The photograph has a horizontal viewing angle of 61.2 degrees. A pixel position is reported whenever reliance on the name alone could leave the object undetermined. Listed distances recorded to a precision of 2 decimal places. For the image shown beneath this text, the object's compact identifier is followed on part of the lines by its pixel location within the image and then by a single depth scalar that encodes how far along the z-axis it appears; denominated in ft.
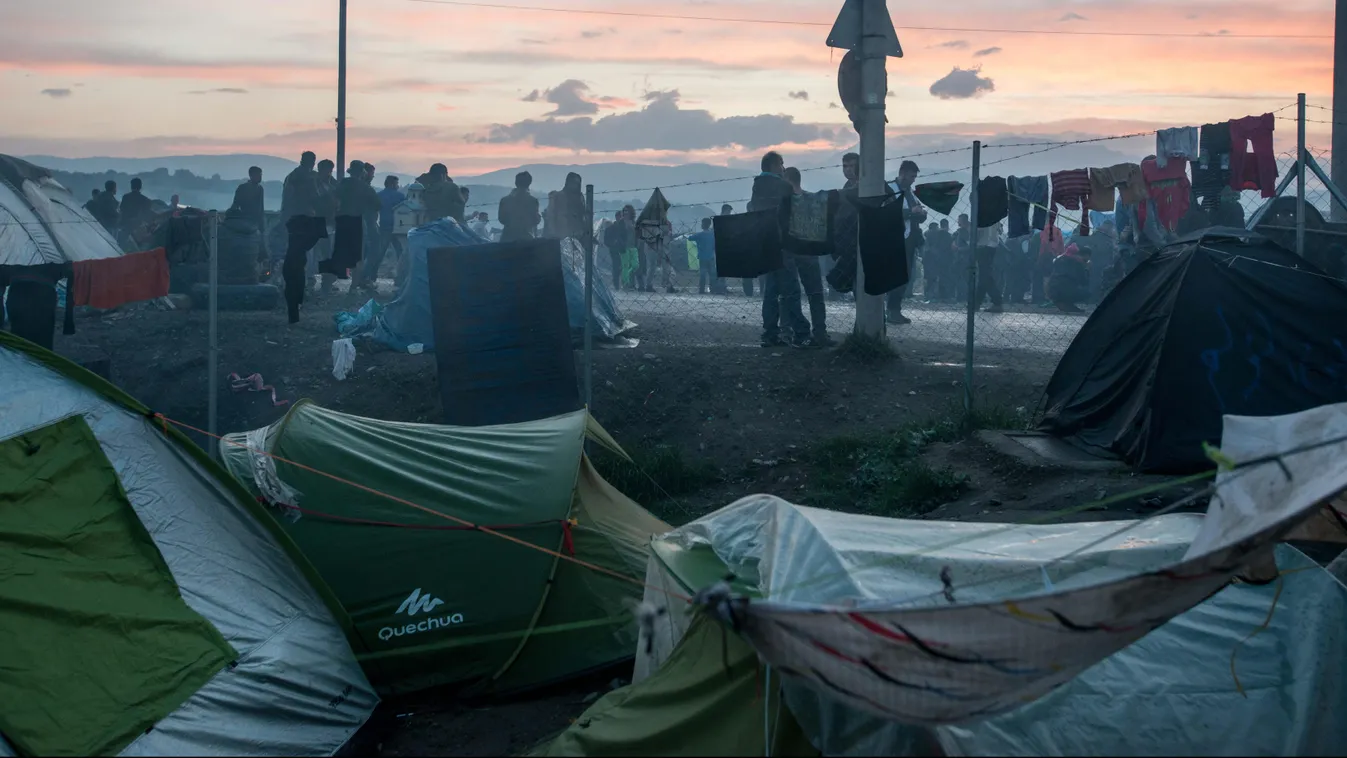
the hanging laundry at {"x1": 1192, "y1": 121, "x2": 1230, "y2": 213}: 31.96
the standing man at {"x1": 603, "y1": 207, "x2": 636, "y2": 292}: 68.54
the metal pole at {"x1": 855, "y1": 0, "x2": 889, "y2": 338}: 34.53
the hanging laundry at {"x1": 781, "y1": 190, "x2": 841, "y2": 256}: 33.86
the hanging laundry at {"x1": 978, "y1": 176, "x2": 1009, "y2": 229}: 31.68
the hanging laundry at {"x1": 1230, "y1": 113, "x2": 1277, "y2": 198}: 31.42
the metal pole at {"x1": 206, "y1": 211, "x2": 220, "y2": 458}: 29.32
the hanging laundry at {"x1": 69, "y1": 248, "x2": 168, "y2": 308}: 34.91
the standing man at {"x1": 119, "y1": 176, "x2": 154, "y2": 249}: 61.46
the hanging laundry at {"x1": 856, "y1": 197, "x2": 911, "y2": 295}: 32.73
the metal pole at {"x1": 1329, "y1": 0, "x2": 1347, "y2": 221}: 34.06
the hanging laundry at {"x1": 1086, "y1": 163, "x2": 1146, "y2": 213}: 33.71
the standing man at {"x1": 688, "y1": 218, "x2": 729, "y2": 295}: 70.69
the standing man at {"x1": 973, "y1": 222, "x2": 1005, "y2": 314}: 54.75
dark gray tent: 24.81
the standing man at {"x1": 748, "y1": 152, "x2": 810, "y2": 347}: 37.06
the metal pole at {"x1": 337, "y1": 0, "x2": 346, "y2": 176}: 63.26
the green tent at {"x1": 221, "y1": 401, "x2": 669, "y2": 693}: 19.98
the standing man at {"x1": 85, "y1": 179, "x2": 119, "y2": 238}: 61.21
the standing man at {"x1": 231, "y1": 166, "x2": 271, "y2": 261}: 51.21
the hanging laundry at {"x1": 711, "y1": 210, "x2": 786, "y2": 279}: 34.01
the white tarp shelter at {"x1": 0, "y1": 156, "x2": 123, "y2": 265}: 38.29
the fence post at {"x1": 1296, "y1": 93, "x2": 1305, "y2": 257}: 26.53
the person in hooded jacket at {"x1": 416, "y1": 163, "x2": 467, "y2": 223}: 53.01
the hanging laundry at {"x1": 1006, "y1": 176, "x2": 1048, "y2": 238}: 33.22
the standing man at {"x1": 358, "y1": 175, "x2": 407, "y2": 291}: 55.47
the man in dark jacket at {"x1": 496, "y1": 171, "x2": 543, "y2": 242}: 52.80
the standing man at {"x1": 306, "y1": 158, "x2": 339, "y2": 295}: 51.70
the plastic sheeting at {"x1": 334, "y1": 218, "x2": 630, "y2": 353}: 40.86
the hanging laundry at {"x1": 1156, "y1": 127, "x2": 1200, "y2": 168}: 32.07
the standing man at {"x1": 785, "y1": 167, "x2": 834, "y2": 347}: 37.70
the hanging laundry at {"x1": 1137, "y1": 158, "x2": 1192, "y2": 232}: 33.37
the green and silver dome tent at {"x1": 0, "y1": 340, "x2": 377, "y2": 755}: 16.24
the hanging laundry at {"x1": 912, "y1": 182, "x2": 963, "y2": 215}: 32.17
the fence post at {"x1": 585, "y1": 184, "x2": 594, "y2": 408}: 30.97
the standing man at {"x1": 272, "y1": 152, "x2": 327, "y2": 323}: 38.37
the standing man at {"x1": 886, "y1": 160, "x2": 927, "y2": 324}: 41.52
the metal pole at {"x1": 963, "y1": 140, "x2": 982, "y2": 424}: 30.09
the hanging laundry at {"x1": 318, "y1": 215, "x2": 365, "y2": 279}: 38.81
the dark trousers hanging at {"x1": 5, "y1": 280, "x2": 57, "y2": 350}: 36.60
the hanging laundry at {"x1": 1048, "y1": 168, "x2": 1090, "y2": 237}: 33.55
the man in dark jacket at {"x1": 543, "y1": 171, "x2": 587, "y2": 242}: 52.37
